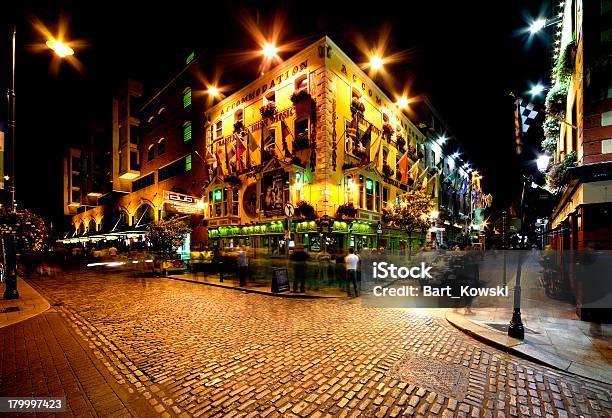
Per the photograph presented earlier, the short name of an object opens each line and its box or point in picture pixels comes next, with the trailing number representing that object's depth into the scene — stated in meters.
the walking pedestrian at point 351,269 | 11.36
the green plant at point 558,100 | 11.34
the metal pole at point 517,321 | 6.17
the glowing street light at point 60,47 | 8.08
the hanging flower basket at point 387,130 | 25.56
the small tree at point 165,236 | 21.53
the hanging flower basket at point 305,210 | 18.83
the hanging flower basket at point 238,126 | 24.78
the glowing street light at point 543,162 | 14.58
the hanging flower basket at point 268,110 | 22.16
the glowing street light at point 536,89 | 13.68
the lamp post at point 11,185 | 9.59
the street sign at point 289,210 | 12.14
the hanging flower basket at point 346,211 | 19.42
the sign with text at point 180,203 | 24.27
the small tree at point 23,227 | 9.38
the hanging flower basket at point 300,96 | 20.20
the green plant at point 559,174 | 8.68
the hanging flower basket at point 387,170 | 25.18
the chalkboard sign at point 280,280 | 11.70
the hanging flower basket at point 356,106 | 22.02
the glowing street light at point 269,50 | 21.95
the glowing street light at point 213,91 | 28.28
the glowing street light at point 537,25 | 10.45
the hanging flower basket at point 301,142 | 20.30
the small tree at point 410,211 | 23.86
